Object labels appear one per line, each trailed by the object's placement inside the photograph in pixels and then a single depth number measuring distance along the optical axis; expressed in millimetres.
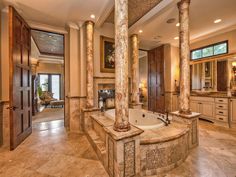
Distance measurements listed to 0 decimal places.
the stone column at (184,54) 2686
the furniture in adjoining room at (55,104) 7866
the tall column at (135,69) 4520
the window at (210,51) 4531
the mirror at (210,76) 4547
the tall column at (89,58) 3645
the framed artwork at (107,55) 4207
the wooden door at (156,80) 6039
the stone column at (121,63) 1837
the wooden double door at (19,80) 2682
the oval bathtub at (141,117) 3295
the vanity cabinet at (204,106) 4434
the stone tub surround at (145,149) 1725
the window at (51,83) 10023
